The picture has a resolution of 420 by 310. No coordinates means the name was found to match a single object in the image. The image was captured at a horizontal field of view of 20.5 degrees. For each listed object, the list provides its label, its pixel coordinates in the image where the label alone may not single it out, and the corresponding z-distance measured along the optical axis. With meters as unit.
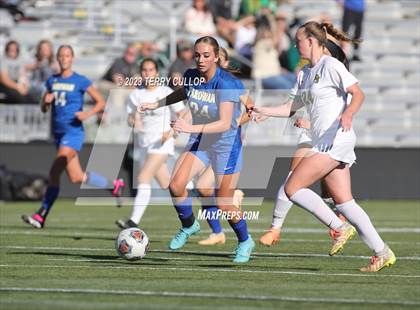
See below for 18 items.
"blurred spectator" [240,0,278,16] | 24.24
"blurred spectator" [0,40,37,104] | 21.44
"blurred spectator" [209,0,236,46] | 23.69
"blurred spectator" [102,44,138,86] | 20.86
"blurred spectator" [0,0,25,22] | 24.45
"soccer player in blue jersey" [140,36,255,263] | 10.38
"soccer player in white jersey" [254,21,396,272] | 9.62
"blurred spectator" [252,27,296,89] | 22.88
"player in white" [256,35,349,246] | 10.20
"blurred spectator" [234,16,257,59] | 23.70
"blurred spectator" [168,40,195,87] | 19.90
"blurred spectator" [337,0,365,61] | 23.66
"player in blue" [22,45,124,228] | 15.02
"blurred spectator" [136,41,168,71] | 21.19
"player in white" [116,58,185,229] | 14.27
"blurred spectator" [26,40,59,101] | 21.63
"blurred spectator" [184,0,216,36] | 23.55
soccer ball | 10.38
